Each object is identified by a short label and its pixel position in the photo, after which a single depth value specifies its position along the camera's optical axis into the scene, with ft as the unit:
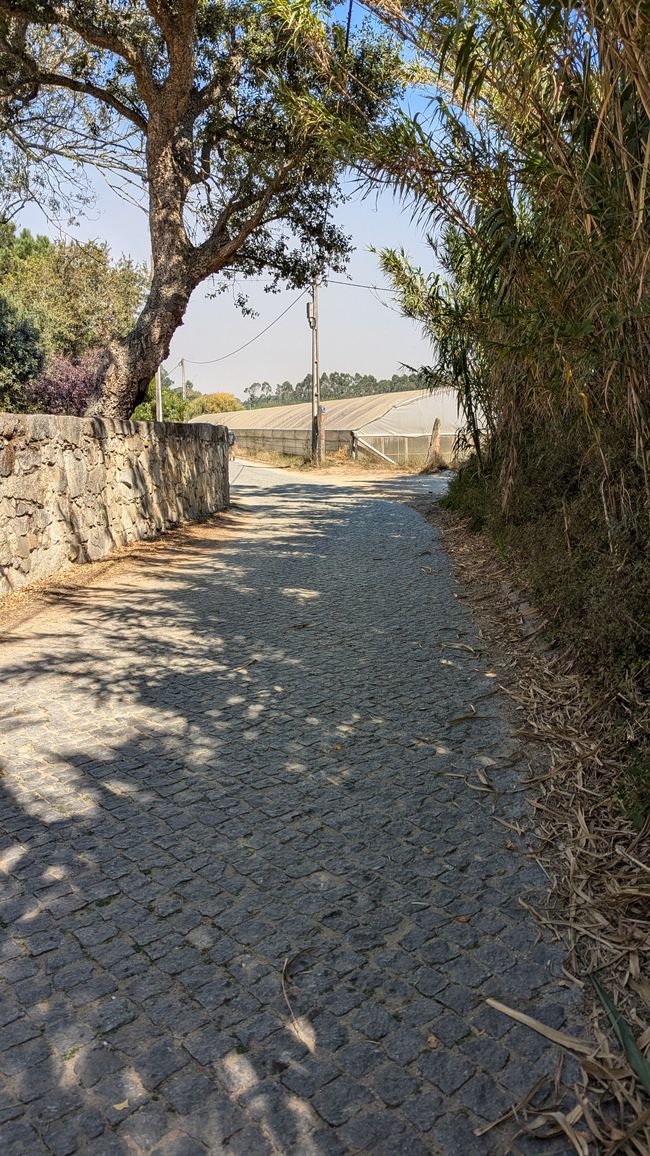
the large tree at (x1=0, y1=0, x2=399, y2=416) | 33.37
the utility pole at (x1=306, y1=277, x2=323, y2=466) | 93.56
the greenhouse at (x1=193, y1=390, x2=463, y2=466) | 98.94
